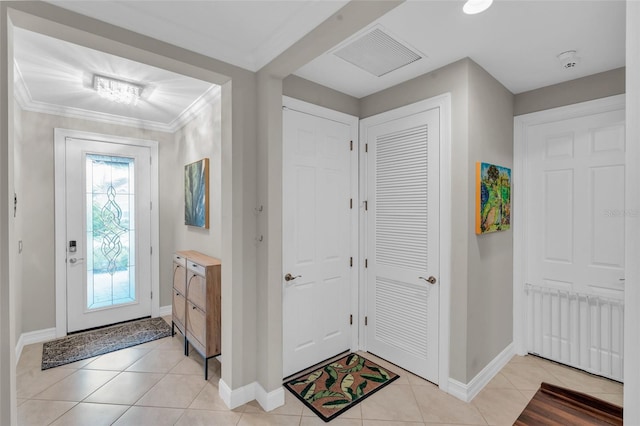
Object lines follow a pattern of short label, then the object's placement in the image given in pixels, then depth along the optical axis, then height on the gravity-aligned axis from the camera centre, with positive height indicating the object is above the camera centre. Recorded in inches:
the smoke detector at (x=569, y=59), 87.0 +42.7
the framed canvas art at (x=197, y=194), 127.4 +7.1
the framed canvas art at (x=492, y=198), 92.8 +3.8
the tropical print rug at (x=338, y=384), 88.8 -54.2
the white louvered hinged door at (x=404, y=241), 99.0 -10.6
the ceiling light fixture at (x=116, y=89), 105.7 +42.2
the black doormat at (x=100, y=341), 117.7 -53.9
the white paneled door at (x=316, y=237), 102.3 -9.2
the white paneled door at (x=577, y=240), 98.6 -10.1
